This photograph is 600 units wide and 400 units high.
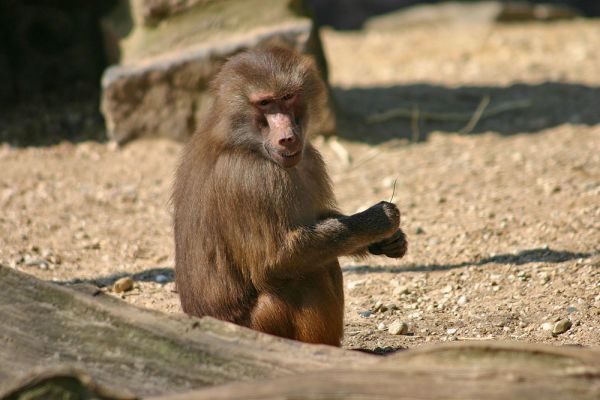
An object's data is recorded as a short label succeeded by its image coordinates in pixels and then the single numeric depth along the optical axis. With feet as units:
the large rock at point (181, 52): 50.49
